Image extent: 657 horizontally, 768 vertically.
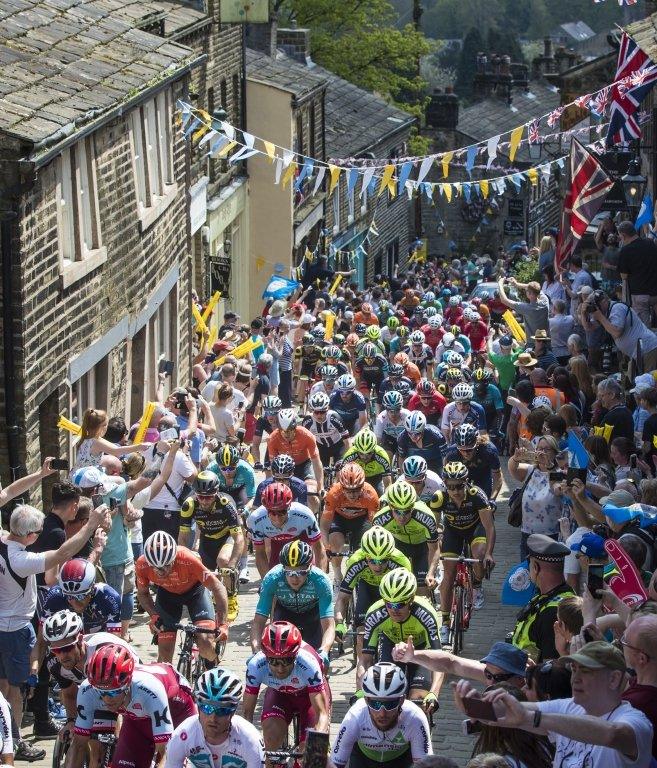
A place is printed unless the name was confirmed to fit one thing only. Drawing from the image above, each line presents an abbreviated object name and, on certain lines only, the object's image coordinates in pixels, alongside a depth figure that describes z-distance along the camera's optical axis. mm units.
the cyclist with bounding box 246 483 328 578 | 13859
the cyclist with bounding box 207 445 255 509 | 15922
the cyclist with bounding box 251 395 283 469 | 18844
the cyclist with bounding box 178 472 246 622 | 14711
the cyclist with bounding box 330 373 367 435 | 20141
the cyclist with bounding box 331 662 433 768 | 9578
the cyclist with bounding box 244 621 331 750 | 10508
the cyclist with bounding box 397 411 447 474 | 17766
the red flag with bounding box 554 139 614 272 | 22203
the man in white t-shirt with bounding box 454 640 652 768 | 7121
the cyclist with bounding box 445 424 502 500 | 16459
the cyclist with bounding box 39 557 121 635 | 11344
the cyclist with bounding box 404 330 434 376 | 24781
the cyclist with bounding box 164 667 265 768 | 9250
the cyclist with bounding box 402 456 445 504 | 15266
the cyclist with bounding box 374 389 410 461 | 18953
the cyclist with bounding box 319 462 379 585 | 15445
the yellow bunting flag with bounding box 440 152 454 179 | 24669
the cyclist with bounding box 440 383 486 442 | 18953
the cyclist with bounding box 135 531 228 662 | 12820
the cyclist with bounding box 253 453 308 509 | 15094
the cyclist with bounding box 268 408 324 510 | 17359
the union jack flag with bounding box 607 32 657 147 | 22062
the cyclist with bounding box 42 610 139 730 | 10438
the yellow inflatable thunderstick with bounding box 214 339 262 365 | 22656
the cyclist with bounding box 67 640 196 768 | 9680
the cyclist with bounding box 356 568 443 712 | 11398
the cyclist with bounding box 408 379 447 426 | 20062
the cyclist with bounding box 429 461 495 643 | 15117
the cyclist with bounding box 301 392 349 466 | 18797
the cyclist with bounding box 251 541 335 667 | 12180
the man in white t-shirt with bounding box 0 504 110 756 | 11648
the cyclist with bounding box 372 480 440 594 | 14141
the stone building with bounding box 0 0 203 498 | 16000
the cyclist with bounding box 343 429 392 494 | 16703
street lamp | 23031
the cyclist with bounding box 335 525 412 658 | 12625
